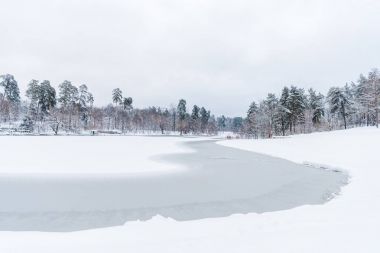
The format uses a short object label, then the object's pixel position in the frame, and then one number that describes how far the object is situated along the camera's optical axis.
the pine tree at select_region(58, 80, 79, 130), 102.31
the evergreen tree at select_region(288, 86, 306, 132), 78.31
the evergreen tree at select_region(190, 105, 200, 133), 140.19
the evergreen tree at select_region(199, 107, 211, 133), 146.75
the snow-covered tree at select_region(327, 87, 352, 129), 72.56
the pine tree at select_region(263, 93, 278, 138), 80.06
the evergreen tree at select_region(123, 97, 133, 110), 132.38
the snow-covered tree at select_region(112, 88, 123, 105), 127.26
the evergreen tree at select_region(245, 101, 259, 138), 85.75
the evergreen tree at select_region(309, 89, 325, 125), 85.06
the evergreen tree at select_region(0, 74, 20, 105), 110.69
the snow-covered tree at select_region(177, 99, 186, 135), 140.88
